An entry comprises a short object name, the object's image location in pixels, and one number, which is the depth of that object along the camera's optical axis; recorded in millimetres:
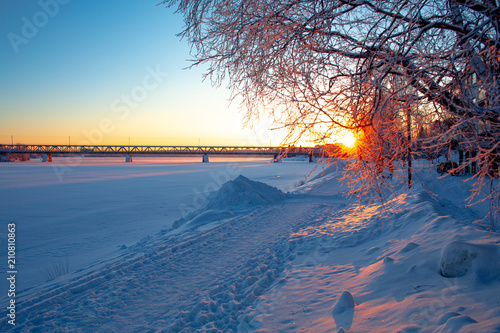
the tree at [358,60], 3110
